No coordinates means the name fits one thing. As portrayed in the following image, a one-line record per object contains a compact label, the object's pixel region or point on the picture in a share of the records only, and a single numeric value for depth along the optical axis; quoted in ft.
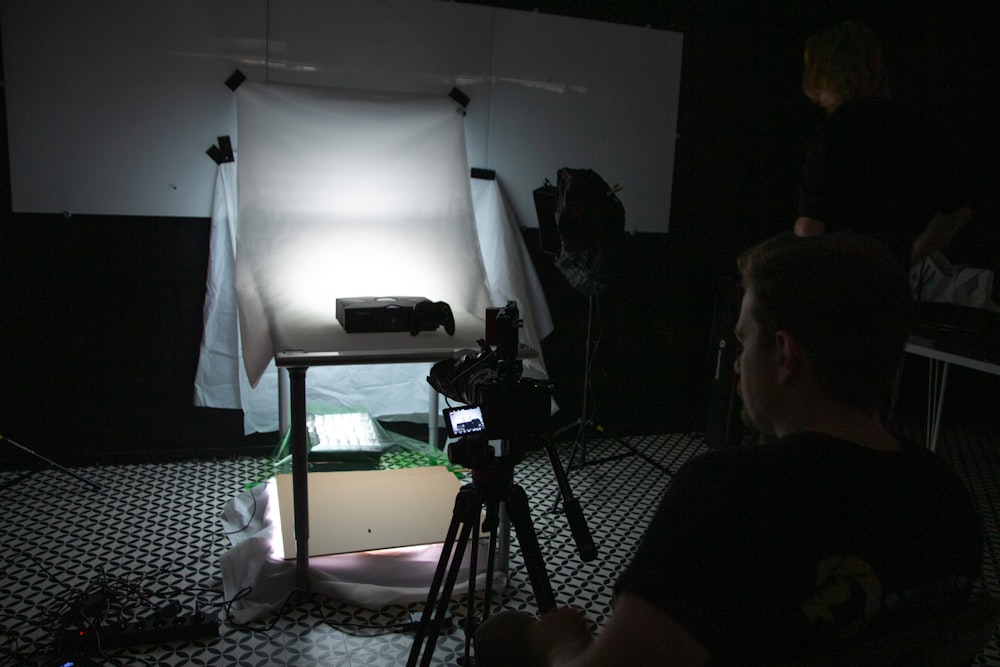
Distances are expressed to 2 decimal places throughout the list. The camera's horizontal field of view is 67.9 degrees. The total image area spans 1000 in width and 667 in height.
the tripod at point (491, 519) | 4.75
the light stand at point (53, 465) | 8.66
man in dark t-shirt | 2.19
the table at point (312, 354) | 6.49
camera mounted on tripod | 4.59
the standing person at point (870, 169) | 5.55
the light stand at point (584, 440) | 9.85
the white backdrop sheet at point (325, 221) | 8.15
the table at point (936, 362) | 7.83
